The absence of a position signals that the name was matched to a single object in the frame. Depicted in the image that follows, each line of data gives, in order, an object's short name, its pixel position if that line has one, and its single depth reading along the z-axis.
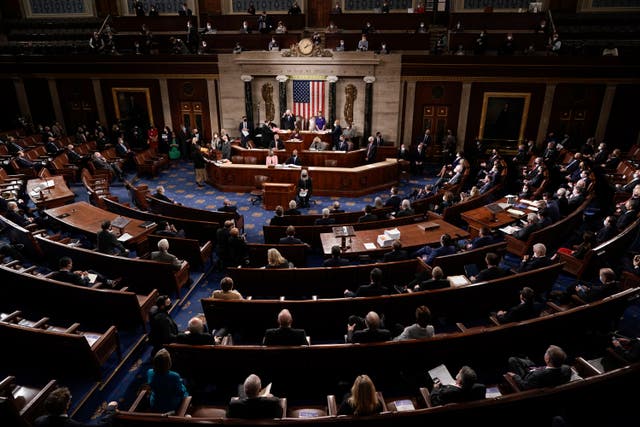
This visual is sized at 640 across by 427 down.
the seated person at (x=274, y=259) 5.86
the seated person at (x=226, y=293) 4.96
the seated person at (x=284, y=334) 4.15
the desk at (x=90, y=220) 7.39
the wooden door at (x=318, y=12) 16.86
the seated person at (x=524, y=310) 4.64
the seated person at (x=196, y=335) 4.16
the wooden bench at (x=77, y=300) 5.24
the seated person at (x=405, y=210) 8.14
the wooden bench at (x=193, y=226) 7.79
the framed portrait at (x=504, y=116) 14.60
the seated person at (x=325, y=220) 7.84
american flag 15.46
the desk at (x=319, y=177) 11.80
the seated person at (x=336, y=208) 8.41
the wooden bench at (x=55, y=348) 4.41
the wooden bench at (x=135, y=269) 6.05
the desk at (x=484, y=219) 7.73
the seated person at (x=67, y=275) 5.55
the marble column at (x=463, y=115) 14.77
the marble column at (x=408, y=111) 15.09
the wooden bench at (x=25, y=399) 3.44
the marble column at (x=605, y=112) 13.79
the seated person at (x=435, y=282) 5.25
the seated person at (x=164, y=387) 3.54
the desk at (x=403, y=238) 6.65
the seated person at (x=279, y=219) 8.02
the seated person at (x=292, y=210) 8.29
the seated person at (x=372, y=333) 4.07
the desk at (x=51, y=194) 9.27
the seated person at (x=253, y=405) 3.20
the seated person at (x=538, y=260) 5.79
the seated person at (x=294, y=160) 12.12
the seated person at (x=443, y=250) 6.28
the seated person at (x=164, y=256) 6.15
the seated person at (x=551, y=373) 3.46
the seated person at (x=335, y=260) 5.88
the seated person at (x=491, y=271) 5.46
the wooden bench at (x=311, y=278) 5.71
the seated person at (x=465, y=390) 3.31
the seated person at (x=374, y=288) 5.13
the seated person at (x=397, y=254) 6.19
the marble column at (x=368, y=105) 14.90
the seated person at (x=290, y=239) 6.80
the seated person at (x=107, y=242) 6.68
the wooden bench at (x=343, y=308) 4.92
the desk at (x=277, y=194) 10.53
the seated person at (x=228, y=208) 8.76
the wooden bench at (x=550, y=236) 7.07
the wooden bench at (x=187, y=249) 6.92
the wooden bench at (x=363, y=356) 4.02
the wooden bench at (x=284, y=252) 6.64
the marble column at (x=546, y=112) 14.16
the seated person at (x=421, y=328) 4.23
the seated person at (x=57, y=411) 3.04
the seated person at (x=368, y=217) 7.99
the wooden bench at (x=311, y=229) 7.50
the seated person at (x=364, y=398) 3.07
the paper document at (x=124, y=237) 7.10
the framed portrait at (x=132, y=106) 16.76
